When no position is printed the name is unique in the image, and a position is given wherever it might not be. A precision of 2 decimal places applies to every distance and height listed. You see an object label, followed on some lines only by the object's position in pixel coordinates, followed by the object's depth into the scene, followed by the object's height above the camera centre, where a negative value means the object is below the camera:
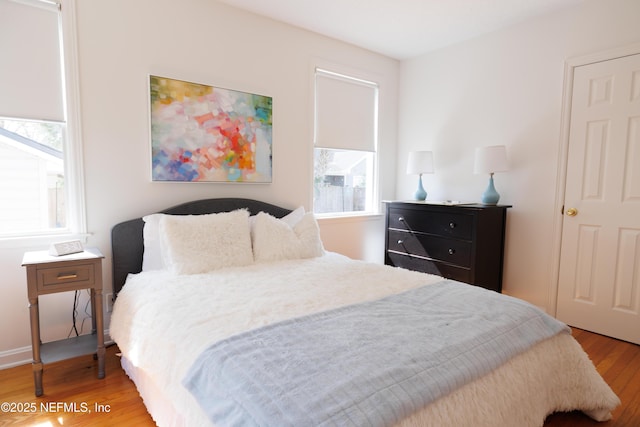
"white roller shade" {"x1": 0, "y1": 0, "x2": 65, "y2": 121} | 2.10 +0.72
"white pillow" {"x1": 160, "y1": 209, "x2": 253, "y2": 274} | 2.24 -0.40
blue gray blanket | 0.98 -0.58
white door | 2.64 -0.12
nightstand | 1.88 -0.58
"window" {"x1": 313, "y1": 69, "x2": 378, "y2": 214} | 3.60 +0.43
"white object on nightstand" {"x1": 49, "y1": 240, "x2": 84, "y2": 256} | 2.01 -0.39
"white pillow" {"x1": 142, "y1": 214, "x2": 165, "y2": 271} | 2.41 -0.45
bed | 1.05 -0.58
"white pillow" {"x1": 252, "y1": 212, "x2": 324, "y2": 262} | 2.62 -0.43
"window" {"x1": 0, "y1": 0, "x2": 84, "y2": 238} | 2.12 +0.34
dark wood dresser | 3.02 -0.49
